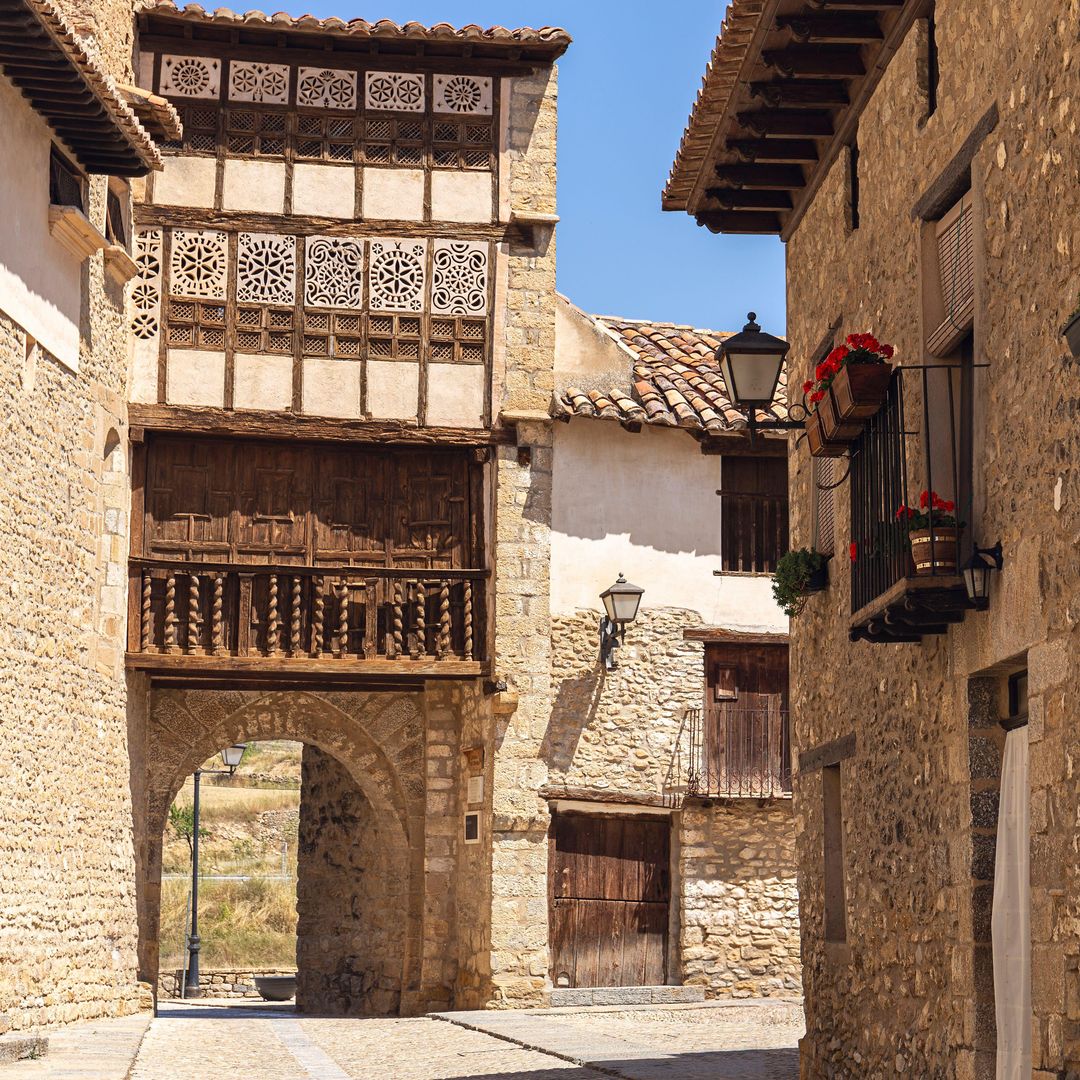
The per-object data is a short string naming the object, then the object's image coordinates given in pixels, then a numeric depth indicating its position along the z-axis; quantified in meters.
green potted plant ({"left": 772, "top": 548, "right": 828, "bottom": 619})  11.13
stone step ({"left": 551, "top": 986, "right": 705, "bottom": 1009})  19.00
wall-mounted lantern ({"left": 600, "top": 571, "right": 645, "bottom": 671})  18.70
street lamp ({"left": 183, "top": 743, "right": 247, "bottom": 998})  25.20
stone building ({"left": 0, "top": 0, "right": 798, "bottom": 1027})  17.86
